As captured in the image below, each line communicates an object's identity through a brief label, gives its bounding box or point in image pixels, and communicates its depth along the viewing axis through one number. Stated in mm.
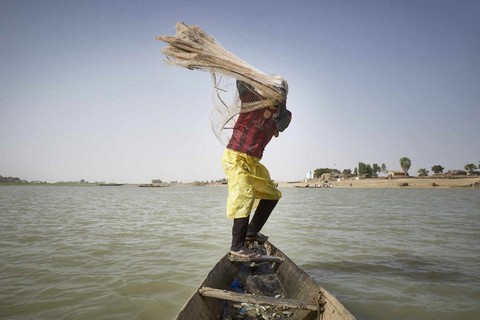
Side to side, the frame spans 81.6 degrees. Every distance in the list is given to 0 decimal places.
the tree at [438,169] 116162
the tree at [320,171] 147375
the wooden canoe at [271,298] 2338
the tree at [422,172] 118650
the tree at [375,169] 135000
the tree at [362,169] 131875
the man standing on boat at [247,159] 3252
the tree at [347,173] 127375
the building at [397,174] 110562
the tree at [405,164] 122375
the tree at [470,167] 109156
